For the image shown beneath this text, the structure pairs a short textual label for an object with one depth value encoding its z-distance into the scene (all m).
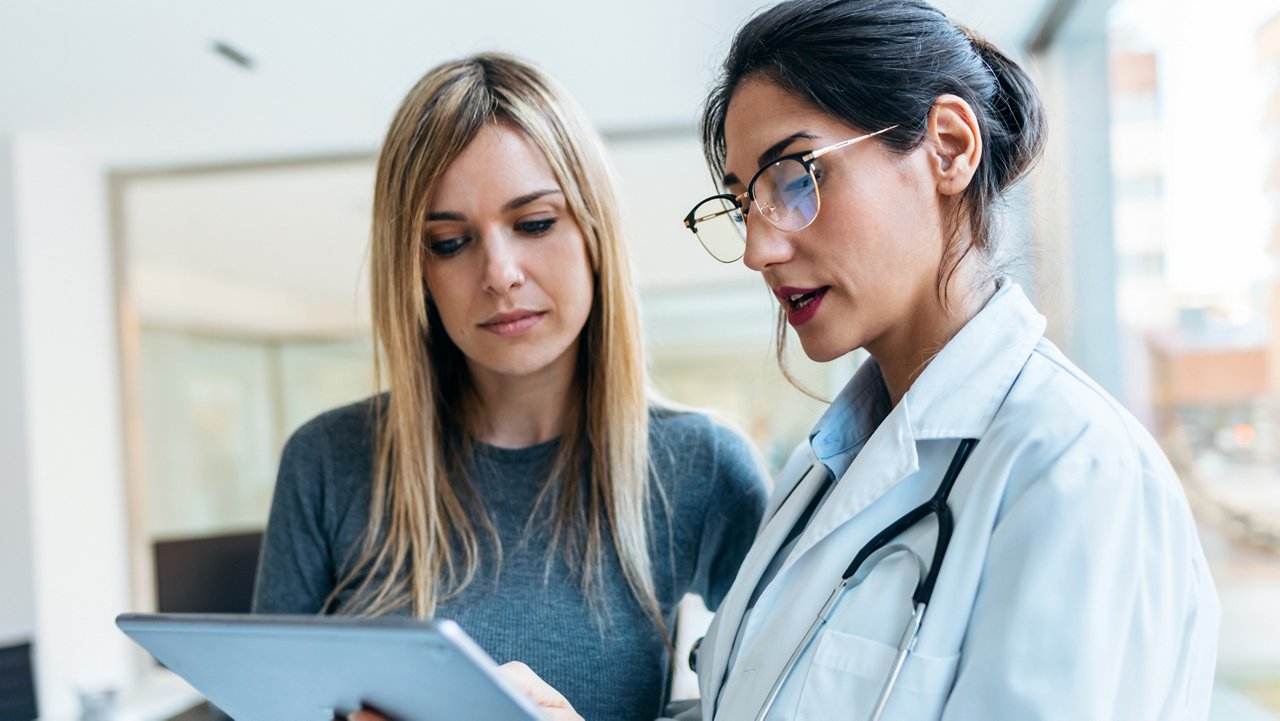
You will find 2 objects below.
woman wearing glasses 0.76
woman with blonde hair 1.33
